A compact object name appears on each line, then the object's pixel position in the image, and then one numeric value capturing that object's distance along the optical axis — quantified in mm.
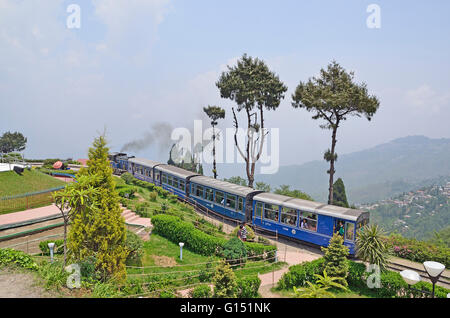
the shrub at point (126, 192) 25461
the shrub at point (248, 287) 12156
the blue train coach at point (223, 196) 21870
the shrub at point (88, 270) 11078
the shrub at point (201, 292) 11305
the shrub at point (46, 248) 14798
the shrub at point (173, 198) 27823
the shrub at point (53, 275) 9812
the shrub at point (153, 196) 26500
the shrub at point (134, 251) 14578
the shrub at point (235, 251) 15711
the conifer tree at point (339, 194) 32669
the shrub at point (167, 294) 11065
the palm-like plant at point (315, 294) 8742
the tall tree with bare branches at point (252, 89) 32281
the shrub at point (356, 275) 14539
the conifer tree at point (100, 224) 11570
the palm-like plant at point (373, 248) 14273
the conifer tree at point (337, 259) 14047
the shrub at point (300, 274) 13719
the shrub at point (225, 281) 11117
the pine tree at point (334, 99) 25453
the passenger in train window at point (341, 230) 17200
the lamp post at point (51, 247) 13343
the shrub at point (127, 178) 34156
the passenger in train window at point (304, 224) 18703
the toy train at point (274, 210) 17484
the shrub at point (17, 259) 11234
